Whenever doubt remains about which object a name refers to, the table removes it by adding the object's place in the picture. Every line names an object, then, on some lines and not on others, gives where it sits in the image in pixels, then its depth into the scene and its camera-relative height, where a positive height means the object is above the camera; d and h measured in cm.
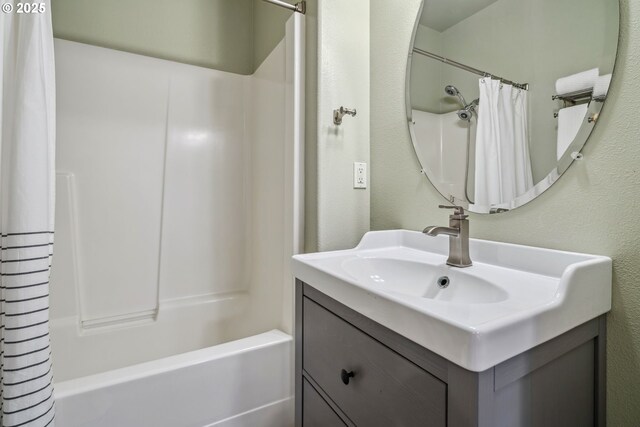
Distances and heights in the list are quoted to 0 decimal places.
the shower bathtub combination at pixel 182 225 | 121 -8
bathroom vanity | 46 -26
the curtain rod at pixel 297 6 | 128 +87
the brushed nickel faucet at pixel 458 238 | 87 -8
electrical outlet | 134 +16
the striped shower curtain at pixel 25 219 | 78 -2
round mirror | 74 +35
